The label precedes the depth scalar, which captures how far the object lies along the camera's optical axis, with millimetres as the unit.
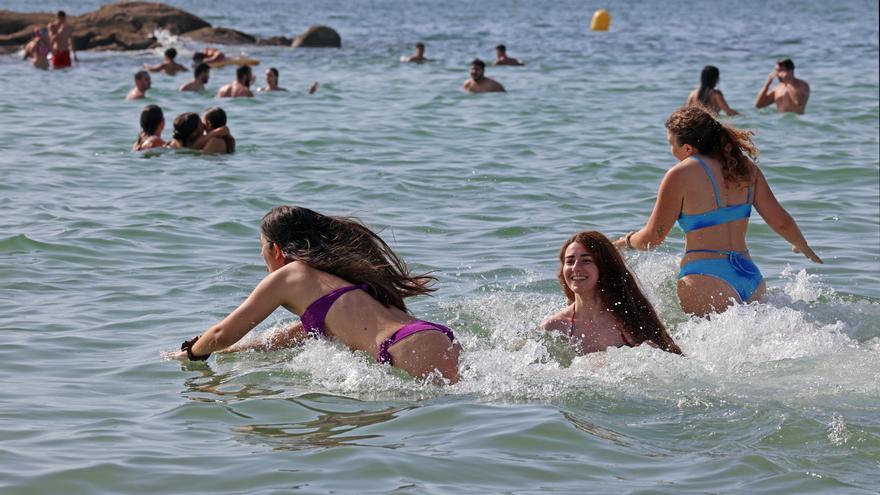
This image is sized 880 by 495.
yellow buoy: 39656
